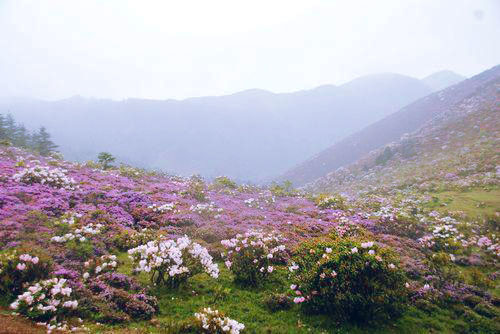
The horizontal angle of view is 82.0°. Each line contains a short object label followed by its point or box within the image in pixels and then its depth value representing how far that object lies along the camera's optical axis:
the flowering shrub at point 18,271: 6.96
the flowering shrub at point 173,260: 8.32
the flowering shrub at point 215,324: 6.21
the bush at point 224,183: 27.70
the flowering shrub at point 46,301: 6.24
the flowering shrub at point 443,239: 12.62
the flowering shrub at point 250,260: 9.54
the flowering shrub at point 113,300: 6.99
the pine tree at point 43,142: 42.47
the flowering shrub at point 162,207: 15.37
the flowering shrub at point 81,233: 9.84
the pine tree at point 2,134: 39.50
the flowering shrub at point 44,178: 15.26
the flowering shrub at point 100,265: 8.67
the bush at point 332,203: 20.48
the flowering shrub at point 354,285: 7.48
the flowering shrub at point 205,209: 16.59
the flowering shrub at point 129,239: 11.08
